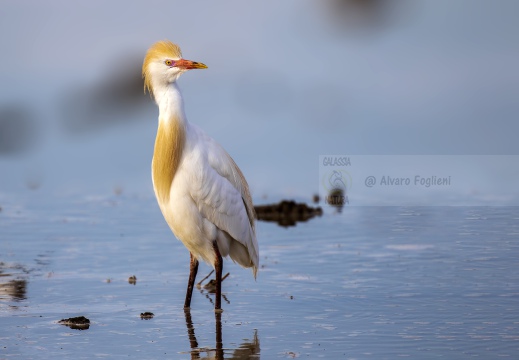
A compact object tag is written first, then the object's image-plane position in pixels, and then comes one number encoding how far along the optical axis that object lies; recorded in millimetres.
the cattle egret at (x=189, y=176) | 17781
